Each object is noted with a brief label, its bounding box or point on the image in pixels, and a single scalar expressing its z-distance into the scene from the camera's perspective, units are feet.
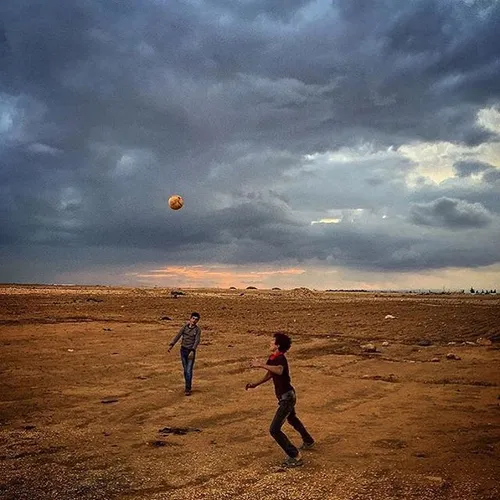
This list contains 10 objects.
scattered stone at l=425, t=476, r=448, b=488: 22.03
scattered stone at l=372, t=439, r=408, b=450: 27.23
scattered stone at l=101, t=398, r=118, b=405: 37.19
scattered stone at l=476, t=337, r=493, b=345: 72.28
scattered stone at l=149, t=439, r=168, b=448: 27.48
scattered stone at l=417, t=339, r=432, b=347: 73.46
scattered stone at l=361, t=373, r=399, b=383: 47.01
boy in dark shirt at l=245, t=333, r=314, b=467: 24.09
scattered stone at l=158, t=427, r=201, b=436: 29.76
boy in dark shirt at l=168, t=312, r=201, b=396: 40.50
